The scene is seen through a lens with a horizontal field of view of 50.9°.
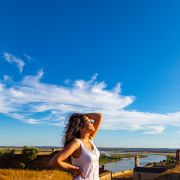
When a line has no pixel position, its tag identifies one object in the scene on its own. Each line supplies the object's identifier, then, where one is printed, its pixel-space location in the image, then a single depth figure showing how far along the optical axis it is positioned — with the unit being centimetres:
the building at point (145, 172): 2719
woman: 210
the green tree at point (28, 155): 1656
